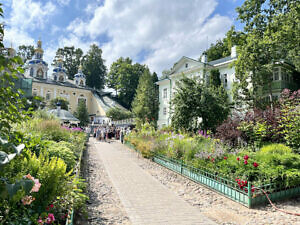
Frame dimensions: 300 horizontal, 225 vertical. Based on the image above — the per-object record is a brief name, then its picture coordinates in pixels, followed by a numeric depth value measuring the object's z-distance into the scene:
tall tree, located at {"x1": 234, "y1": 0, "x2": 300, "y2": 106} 16.00
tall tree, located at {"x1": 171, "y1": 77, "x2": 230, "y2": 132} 15.29
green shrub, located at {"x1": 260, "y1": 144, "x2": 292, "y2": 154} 8.55
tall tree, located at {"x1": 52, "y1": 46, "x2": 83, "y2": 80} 63.06
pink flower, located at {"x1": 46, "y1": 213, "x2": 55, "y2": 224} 2.70
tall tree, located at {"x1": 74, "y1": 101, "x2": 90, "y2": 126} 44.78
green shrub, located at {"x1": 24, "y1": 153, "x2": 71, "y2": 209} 3.00
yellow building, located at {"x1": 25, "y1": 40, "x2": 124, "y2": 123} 50.40
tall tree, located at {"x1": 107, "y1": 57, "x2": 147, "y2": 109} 54.91
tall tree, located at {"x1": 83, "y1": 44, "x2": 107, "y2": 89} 62.84
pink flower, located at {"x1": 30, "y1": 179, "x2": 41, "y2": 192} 2.44
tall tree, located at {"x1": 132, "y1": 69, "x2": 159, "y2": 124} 36.03
